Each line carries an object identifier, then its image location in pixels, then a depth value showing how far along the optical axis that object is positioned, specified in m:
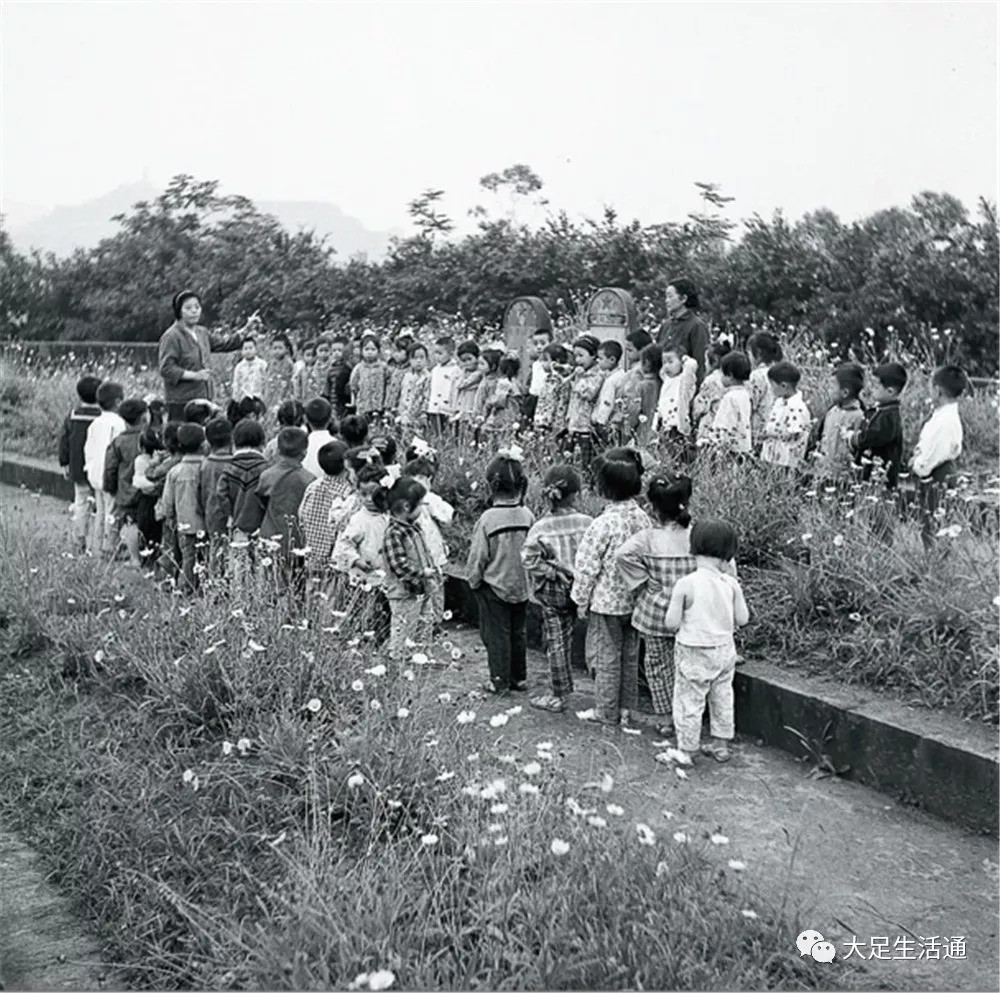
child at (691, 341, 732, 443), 8.40
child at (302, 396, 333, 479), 7.78
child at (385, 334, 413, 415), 12.40
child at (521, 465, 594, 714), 5.83
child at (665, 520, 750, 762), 5.21
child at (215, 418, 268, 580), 7.17
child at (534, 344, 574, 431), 10.14
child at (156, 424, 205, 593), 7.71
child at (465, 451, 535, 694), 6.03
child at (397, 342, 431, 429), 11.69
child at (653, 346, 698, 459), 8.64
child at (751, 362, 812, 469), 7.90
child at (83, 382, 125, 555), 9.11
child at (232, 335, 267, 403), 14.14
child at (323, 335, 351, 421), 13.62
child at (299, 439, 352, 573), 6.78
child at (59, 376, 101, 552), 9.71
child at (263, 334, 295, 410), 14.98
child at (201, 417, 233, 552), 7.43
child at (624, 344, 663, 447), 9.18
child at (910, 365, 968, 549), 6.92
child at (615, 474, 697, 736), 5.44
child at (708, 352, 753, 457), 8.02
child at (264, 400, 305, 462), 7.83
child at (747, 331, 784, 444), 8.76
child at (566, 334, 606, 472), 9.57
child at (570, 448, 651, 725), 5.59
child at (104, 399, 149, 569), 8.62
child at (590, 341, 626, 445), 9.35
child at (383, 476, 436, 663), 6.08
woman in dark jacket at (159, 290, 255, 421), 9.66
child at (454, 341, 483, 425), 11.02
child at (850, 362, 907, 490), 7.23
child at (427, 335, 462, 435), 11.35
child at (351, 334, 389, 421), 12.52
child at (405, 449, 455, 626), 6.26
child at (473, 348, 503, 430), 10.86
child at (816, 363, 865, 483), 7.51
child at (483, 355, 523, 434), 10.55
